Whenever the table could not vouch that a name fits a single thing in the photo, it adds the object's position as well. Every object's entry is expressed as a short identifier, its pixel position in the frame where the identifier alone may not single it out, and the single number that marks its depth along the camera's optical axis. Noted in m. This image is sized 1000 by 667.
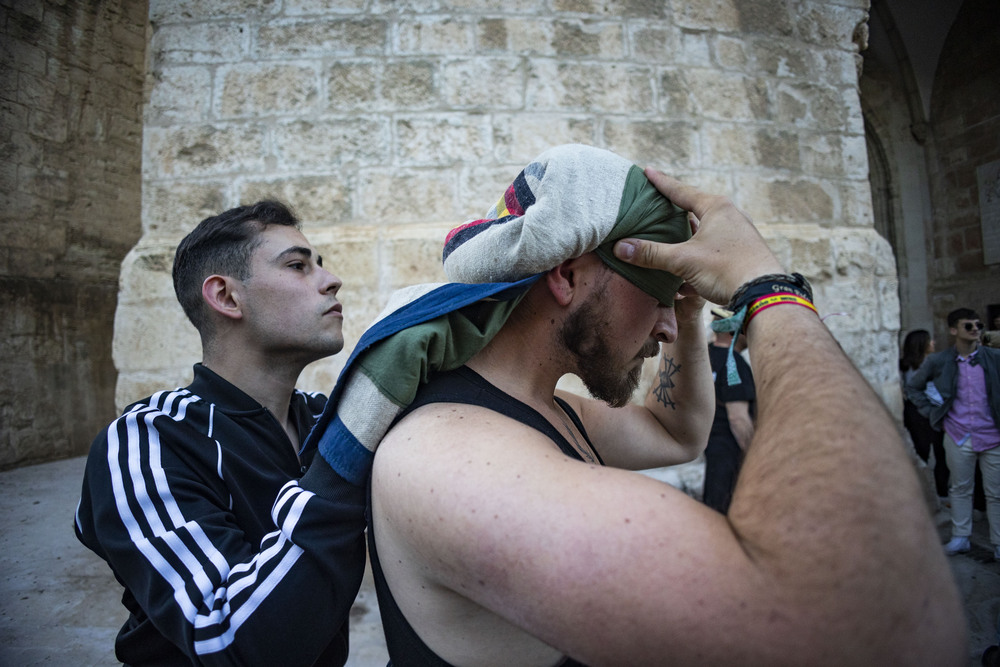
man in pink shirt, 4.33
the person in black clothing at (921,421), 5.29
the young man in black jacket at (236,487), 1.04
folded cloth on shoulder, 0.98
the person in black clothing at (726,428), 3.42
